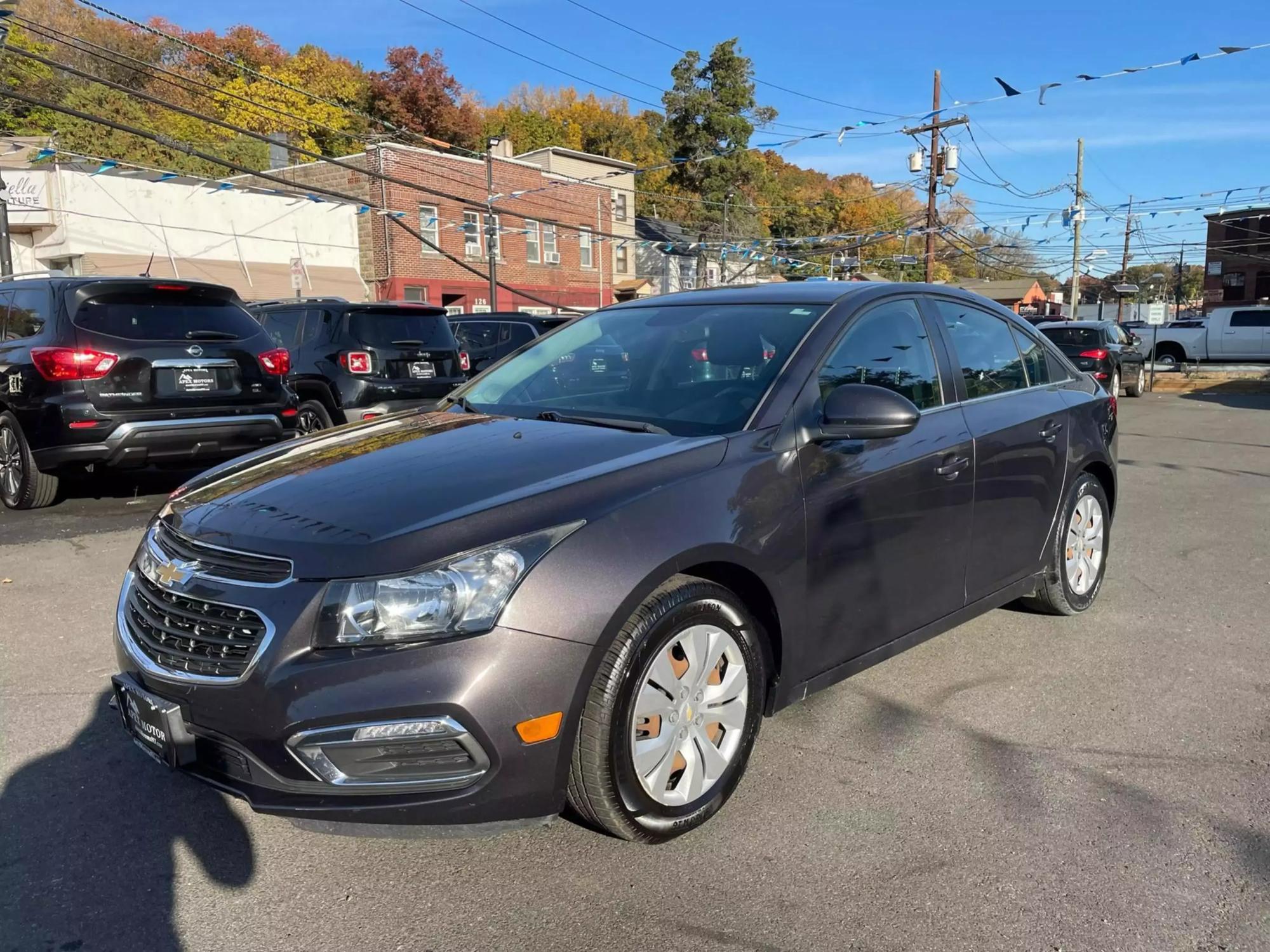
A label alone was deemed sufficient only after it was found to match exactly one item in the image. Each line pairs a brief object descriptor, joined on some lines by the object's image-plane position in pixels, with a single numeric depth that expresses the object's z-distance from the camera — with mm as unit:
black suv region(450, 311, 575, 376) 14000
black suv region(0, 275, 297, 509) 6918
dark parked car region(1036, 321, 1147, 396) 18766
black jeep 9602
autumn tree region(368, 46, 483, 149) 47188
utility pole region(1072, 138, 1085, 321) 37500
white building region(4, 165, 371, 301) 22719
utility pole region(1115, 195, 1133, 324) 48831
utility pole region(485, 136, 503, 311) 23853
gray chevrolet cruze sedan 2402
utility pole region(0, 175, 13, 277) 14828
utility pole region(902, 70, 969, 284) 29938
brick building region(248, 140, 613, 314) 29531
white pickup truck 29500
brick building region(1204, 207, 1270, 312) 59000
